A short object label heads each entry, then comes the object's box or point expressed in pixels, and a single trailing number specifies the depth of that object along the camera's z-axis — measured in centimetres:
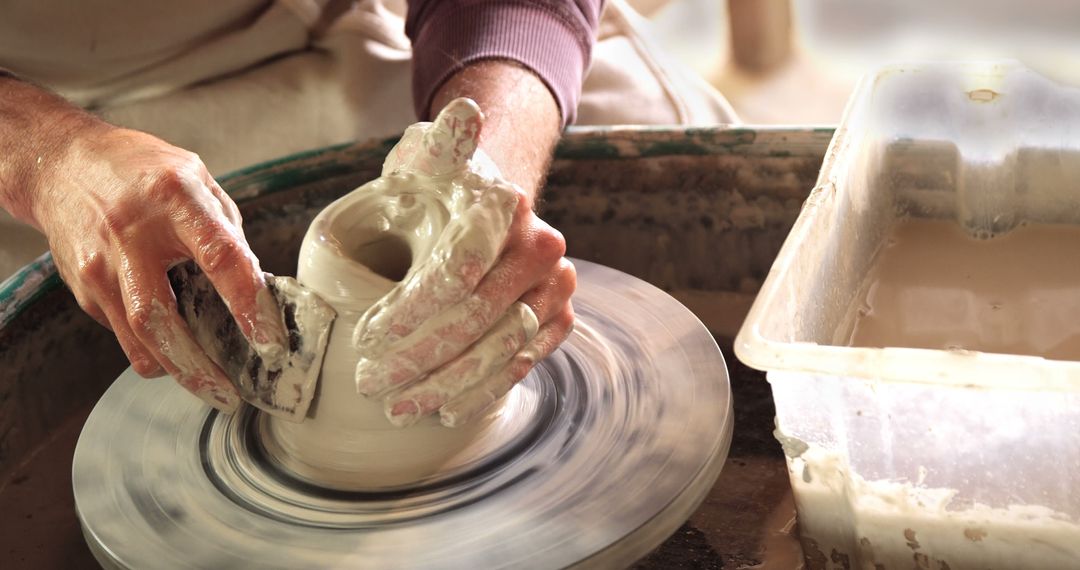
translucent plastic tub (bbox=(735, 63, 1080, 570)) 83
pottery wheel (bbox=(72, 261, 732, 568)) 95
